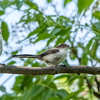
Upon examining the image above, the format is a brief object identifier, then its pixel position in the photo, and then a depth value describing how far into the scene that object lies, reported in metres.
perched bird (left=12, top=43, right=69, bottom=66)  4.59
